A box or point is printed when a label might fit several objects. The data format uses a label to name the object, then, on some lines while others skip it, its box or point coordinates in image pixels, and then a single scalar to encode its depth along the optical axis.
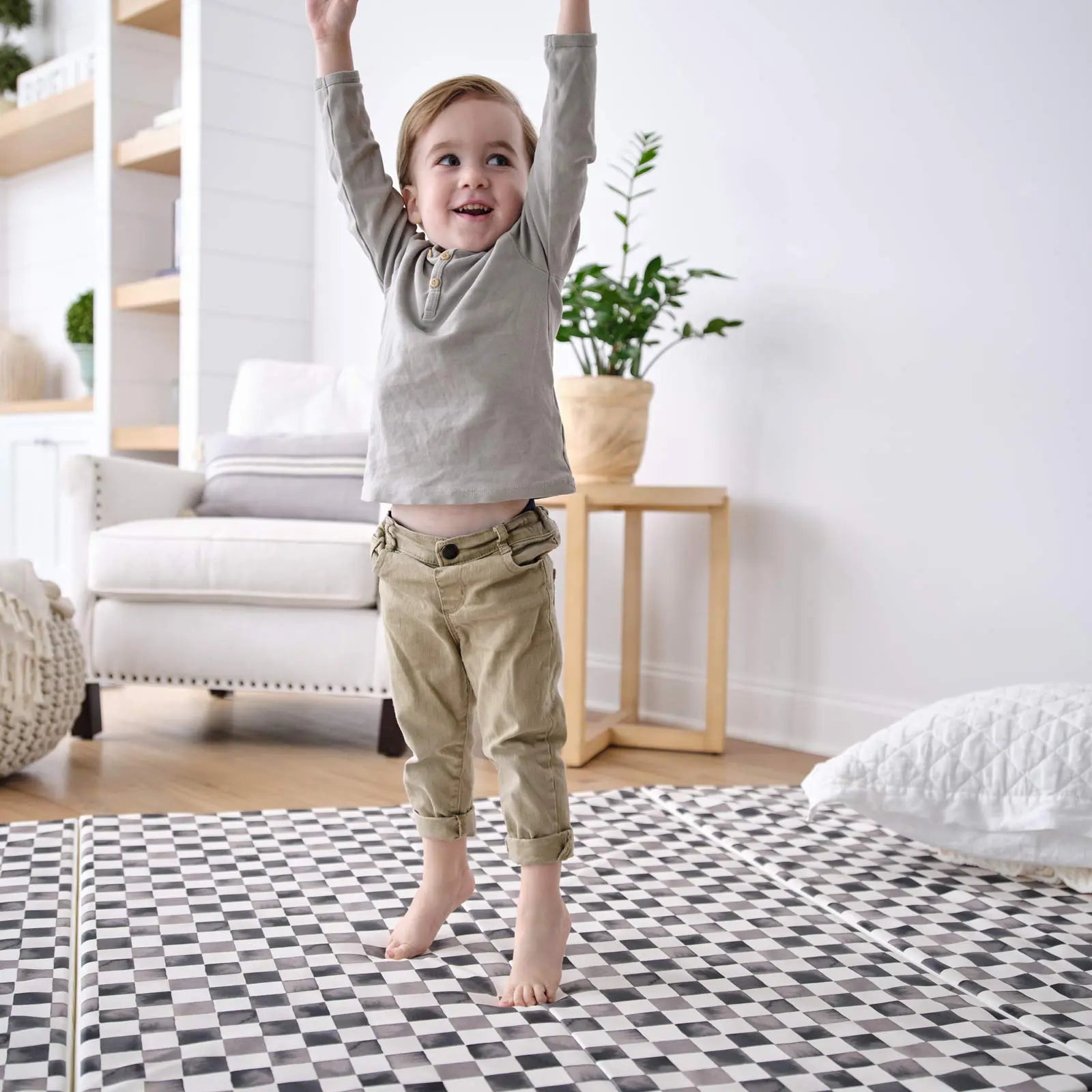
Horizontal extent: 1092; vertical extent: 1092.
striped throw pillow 2.56
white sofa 2.24
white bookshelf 3.48
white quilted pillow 1.49
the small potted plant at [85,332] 4.23
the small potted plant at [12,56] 4.47
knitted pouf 1.93
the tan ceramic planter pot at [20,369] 4.52
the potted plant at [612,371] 2.32
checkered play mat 1.00
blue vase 4.23
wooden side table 2.23
